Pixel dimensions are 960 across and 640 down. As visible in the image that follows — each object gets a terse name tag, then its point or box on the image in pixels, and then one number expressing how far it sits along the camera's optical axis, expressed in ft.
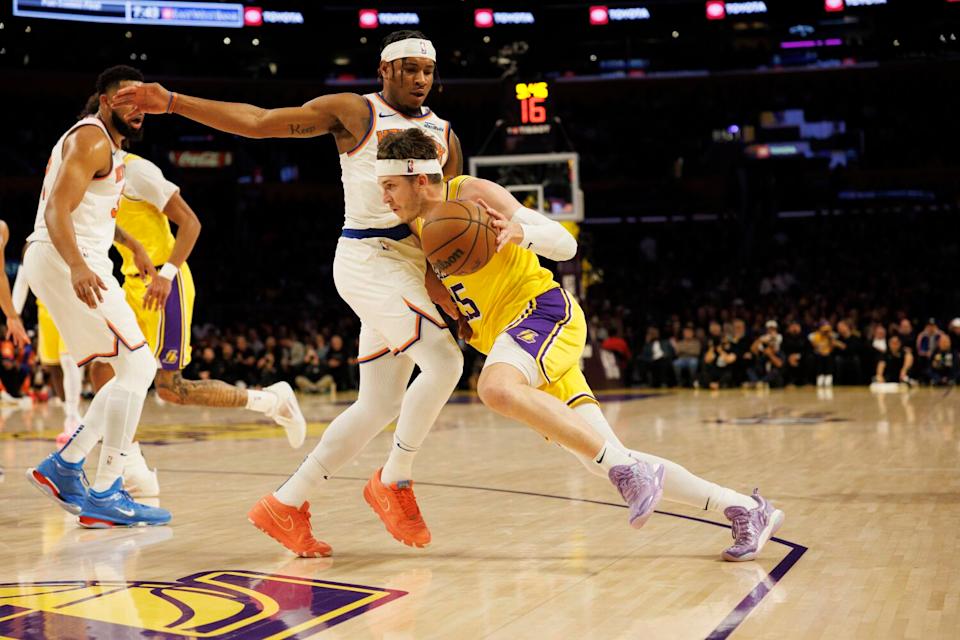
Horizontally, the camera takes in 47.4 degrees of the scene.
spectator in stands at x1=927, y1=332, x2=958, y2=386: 51.06
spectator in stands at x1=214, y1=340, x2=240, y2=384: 61.93
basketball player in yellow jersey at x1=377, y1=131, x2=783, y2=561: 12.54
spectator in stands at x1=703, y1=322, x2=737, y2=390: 55.01
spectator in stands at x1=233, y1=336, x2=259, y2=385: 61.82
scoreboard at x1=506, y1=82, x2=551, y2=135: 56.70
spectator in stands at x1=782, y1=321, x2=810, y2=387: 54.44
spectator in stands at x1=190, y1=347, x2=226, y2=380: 61.72
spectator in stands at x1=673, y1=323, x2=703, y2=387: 57.36
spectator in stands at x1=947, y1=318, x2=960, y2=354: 52.95
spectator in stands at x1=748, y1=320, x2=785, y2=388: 53.83
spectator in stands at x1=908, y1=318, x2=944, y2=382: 52.02
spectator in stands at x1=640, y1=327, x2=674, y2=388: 58.13
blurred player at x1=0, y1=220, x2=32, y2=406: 21.38
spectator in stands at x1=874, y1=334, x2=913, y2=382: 51.52
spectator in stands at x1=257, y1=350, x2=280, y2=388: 60.85
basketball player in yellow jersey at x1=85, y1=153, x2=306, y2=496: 20.67
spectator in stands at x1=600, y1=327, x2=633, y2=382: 60.39
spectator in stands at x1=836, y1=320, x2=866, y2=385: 53.72
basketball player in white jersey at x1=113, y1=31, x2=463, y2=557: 13.91
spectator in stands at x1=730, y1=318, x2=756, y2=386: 55.01
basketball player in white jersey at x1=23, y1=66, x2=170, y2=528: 16.44
